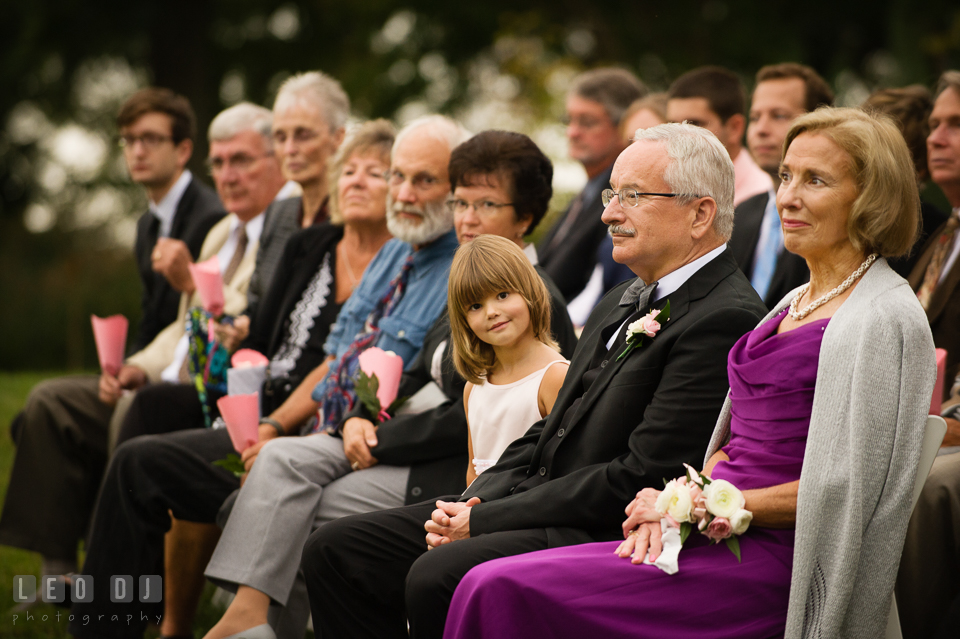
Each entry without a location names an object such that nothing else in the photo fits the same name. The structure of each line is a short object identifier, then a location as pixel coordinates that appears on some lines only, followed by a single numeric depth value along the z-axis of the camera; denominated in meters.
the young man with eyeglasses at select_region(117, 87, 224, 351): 11.93
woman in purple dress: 4.79
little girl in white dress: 6.67
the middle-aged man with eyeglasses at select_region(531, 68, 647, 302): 11.83
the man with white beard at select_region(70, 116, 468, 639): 8.10
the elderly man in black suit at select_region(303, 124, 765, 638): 5.56
